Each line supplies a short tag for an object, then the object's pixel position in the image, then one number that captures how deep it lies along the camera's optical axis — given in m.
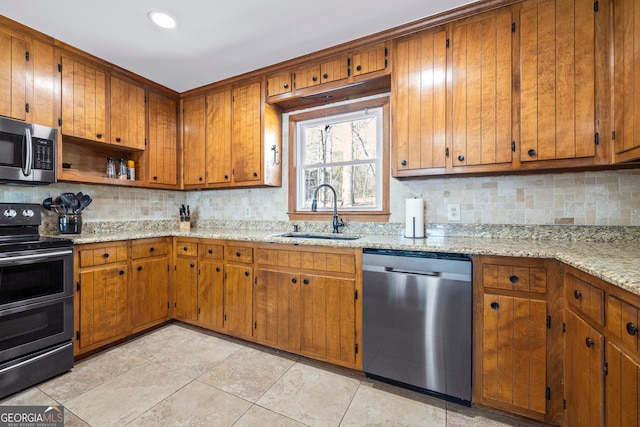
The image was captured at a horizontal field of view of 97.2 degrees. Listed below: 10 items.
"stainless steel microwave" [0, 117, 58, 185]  1.98
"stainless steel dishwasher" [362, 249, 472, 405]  1.65
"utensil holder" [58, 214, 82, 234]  2.44
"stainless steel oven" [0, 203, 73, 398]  1.77
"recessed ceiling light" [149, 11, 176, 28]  1.95
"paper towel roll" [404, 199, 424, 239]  2.17
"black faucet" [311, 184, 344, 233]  2.57
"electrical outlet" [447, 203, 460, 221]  2.22
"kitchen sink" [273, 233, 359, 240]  2.50
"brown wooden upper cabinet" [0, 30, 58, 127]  2.04
